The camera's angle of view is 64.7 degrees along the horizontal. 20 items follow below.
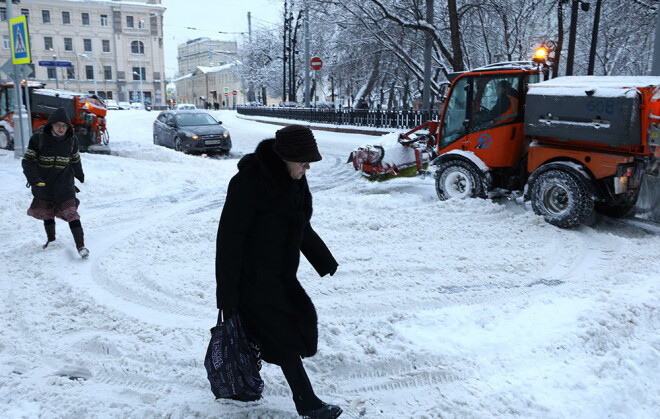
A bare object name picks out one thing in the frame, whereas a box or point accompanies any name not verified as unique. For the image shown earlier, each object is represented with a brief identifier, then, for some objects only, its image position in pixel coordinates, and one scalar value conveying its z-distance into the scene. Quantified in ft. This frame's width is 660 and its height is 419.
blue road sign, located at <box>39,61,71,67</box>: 110.87
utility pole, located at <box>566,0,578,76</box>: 52.32
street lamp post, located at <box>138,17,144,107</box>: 251.07
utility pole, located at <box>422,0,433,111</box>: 64.69
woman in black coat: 9.23
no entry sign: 83.05
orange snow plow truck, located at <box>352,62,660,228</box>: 22.22
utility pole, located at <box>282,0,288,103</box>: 118.52
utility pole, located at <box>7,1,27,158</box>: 43.83
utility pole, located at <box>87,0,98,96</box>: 236.02
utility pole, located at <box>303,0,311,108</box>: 89.59
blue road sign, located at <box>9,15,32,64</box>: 40.98
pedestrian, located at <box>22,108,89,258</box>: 20.13
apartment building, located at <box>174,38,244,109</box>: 338.89
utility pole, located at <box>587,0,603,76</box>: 54.11
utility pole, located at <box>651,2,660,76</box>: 36.09
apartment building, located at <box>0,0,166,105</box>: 244.83
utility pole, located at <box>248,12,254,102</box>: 158.37
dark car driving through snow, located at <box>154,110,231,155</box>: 54.90
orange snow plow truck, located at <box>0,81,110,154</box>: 52.90
